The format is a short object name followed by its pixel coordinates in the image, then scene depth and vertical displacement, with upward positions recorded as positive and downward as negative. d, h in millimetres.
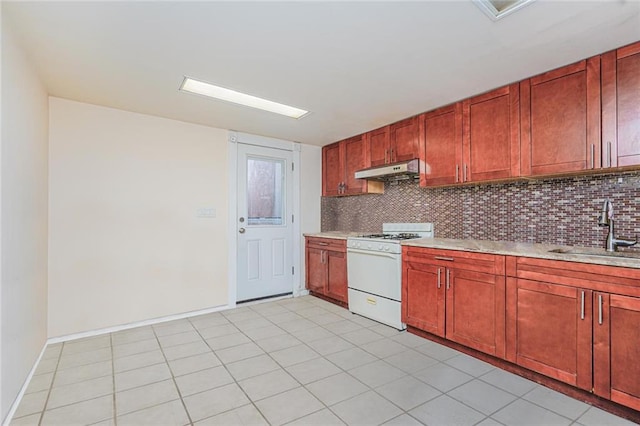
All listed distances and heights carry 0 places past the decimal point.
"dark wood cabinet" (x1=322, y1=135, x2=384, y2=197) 4051 +645
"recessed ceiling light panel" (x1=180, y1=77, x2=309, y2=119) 2689 +1109
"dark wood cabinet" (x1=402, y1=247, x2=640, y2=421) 1750 -708
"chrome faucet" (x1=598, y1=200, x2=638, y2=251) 2115 -74
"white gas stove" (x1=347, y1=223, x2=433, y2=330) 3107 -621
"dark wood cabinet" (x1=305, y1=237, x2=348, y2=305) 3846 -717
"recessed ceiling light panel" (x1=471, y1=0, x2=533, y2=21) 1595 +1079
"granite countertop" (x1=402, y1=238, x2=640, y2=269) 1822 -266
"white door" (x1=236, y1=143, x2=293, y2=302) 4047 -120
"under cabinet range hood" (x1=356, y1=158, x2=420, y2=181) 3248 +467
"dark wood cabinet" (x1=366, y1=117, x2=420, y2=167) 3371 +821
